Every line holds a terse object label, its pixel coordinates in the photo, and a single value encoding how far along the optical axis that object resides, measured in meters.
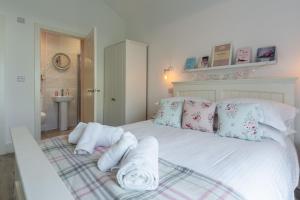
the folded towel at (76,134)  1.43
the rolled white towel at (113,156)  0.98
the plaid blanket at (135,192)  0.76
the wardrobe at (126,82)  3.13
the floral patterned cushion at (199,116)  1.88
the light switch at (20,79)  2.86
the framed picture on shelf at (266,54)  2.00
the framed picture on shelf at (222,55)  2.33
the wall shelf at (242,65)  2.00
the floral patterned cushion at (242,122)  1.59
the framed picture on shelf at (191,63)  2.72
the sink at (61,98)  4.09
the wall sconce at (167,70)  3.07
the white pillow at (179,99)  2.29
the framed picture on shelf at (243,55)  2.16
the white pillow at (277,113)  1.61
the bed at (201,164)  0.76
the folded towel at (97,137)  1.23
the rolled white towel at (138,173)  0.80
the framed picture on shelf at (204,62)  2.56
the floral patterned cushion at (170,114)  2.11
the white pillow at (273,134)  1.57
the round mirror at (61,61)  4.26
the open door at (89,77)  2.72
